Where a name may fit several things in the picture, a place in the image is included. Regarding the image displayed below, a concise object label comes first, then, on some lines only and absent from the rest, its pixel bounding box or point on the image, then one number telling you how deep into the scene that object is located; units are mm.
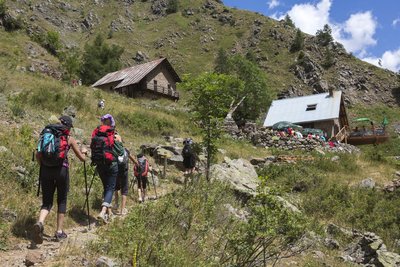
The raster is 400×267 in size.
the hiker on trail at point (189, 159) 13414
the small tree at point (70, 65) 42406
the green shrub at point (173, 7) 96456
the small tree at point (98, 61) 54031
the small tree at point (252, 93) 42219
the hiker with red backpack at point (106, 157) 7152
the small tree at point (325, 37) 84750
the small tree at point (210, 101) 13648
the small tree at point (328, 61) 77938
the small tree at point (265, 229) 5398
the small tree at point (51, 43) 50606
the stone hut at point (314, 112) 38594
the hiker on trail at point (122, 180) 8006
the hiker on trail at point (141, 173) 10172
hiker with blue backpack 5814
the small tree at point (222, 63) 51056
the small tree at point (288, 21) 105619
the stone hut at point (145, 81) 44531
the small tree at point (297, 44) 80125
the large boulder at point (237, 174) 11698
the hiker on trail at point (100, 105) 23203
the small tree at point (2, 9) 47359
